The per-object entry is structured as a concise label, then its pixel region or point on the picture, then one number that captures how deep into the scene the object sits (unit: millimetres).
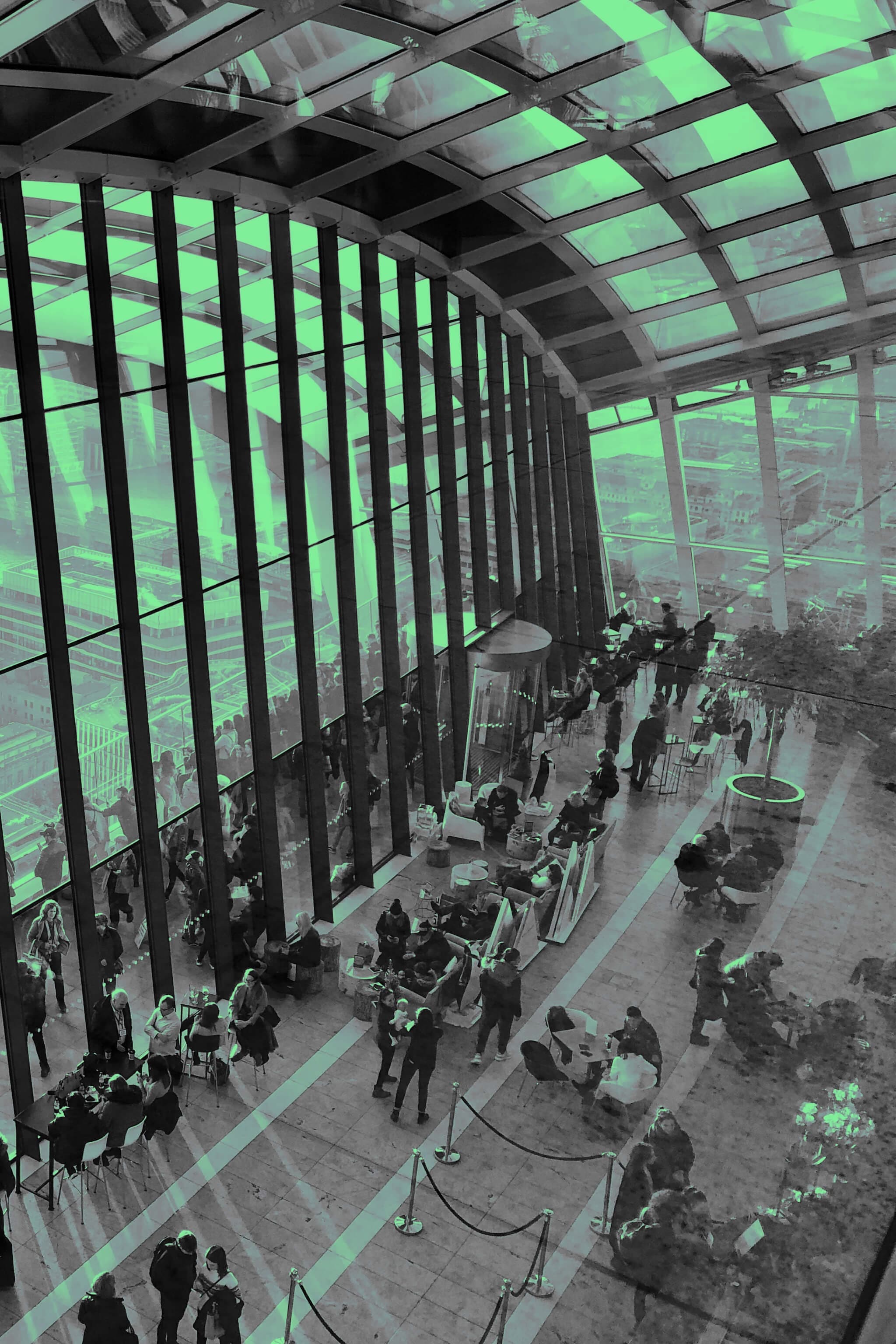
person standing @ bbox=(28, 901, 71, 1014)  10219
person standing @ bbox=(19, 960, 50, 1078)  9914
